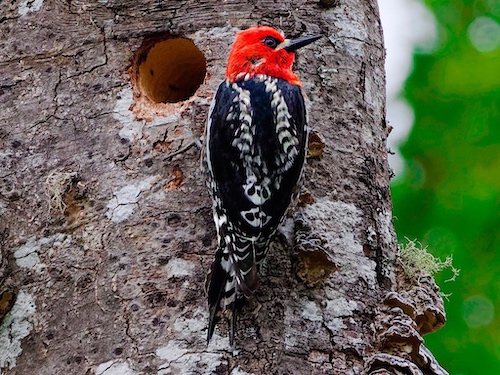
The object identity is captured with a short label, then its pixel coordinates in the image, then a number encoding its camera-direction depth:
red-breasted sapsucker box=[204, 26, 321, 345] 6.16
